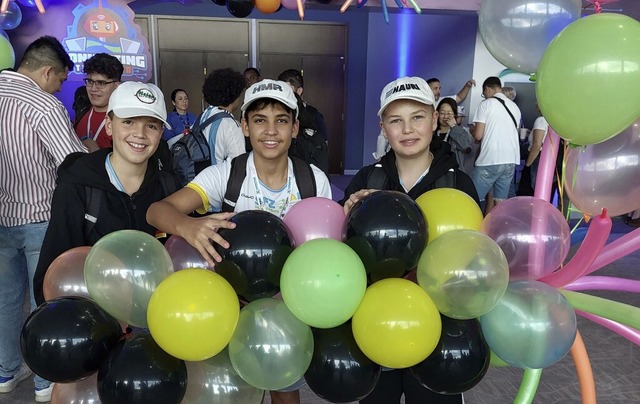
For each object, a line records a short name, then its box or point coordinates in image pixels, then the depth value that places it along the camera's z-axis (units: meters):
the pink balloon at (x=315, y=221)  1.33
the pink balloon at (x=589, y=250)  1.27
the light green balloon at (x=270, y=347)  1.17
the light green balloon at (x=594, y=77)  1.04
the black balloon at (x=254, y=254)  1.18
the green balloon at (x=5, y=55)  3.37
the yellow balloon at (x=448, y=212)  1.32
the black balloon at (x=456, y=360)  1.20
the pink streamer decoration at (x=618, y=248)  1.36
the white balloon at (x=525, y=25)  1.37
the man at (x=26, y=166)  2.16
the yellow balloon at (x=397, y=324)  1.12
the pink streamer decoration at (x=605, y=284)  1.38
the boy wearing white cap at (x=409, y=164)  1.59
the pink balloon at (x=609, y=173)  1.25
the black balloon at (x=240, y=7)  4.64
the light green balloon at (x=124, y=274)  1.21
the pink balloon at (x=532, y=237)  1.28
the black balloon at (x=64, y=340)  1.15
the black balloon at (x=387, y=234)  1.17
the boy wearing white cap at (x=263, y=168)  1.64
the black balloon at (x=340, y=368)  1.18
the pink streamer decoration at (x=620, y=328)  1.36
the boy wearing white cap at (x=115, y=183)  1.57
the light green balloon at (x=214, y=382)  1.26
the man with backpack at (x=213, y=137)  2.93
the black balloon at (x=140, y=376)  1.14
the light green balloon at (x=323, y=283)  1.12
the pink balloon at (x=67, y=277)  1.32
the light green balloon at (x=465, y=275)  1.14
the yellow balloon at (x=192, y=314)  1.11
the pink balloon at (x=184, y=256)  1.32
